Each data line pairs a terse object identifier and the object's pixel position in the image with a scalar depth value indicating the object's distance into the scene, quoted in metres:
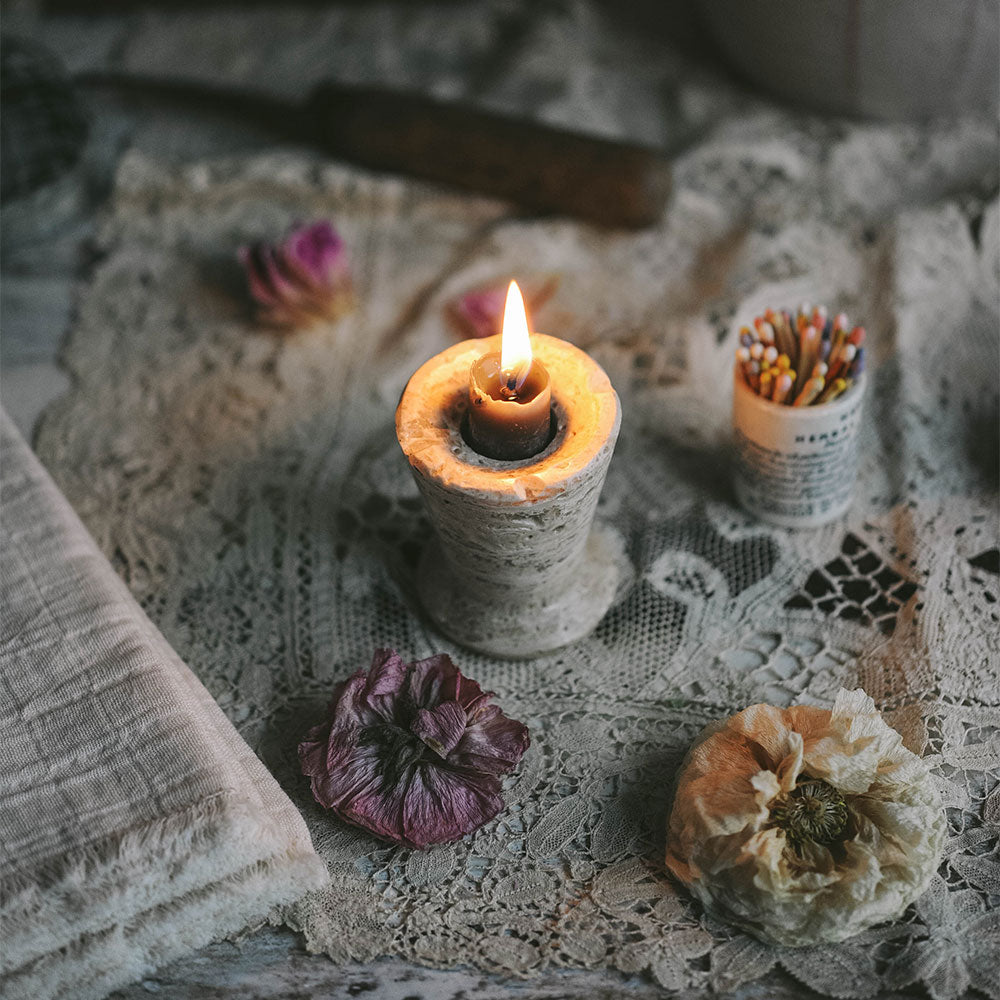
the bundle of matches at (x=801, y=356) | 0.67
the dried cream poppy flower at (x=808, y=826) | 0.54
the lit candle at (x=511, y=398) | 0.57
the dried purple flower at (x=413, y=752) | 0.60
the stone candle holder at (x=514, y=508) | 0.57
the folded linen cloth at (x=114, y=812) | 0.53
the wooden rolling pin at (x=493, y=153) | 0.90
